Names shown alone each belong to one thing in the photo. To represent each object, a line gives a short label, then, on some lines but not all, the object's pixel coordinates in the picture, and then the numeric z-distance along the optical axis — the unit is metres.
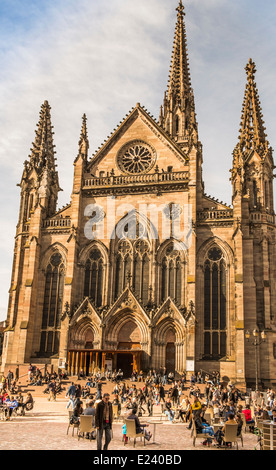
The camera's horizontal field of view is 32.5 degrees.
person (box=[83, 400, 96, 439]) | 16.14
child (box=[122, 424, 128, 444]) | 15.68
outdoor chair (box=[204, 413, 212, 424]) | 19.02
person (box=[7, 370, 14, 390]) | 37.36
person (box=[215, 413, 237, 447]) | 15.89
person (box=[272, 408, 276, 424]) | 18.38
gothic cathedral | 39.69
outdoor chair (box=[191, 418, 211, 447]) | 15.47
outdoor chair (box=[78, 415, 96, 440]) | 15.67
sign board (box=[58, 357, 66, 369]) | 39.82
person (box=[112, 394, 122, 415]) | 22.81
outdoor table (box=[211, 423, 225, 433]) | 16.31
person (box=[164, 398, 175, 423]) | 22.06
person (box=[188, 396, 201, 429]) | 18.61
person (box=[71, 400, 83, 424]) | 17.24
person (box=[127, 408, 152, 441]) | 15.19
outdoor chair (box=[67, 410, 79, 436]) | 16.94
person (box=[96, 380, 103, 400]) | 31.66
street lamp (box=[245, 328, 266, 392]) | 37.93
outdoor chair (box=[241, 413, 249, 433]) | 18.71
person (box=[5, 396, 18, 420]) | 21.55
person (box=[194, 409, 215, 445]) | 15.70
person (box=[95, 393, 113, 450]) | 12.92
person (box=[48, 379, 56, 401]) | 31.65
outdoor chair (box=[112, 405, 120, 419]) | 22.42
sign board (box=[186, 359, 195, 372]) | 37.89
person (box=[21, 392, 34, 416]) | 23.92
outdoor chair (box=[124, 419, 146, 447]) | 15.05
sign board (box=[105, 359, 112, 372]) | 40.09
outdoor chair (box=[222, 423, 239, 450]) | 14.80
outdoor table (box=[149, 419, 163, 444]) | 21.70
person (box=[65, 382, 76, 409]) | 25.89
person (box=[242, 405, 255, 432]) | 19.08
